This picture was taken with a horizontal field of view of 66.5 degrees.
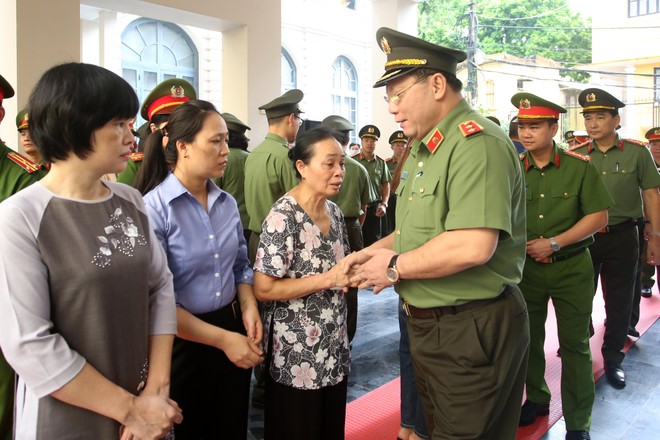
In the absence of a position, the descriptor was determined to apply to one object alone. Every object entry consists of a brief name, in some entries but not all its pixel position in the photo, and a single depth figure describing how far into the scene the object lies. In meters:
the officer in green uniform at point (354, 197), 4.34
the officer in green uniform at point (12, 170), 1.95
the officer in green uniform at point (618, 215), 3.48
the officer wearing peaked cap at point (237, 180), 4.22
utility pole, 16.32
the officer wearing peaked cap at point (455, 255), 1.51
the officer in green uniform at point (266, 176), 3.64
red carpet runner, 2.76
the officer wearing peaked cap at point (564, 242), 2.59
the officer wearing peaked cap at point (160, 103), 2.70
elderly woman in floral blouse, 1.84
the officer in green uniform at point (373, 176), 6.91
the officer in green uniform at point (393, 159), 7.79
